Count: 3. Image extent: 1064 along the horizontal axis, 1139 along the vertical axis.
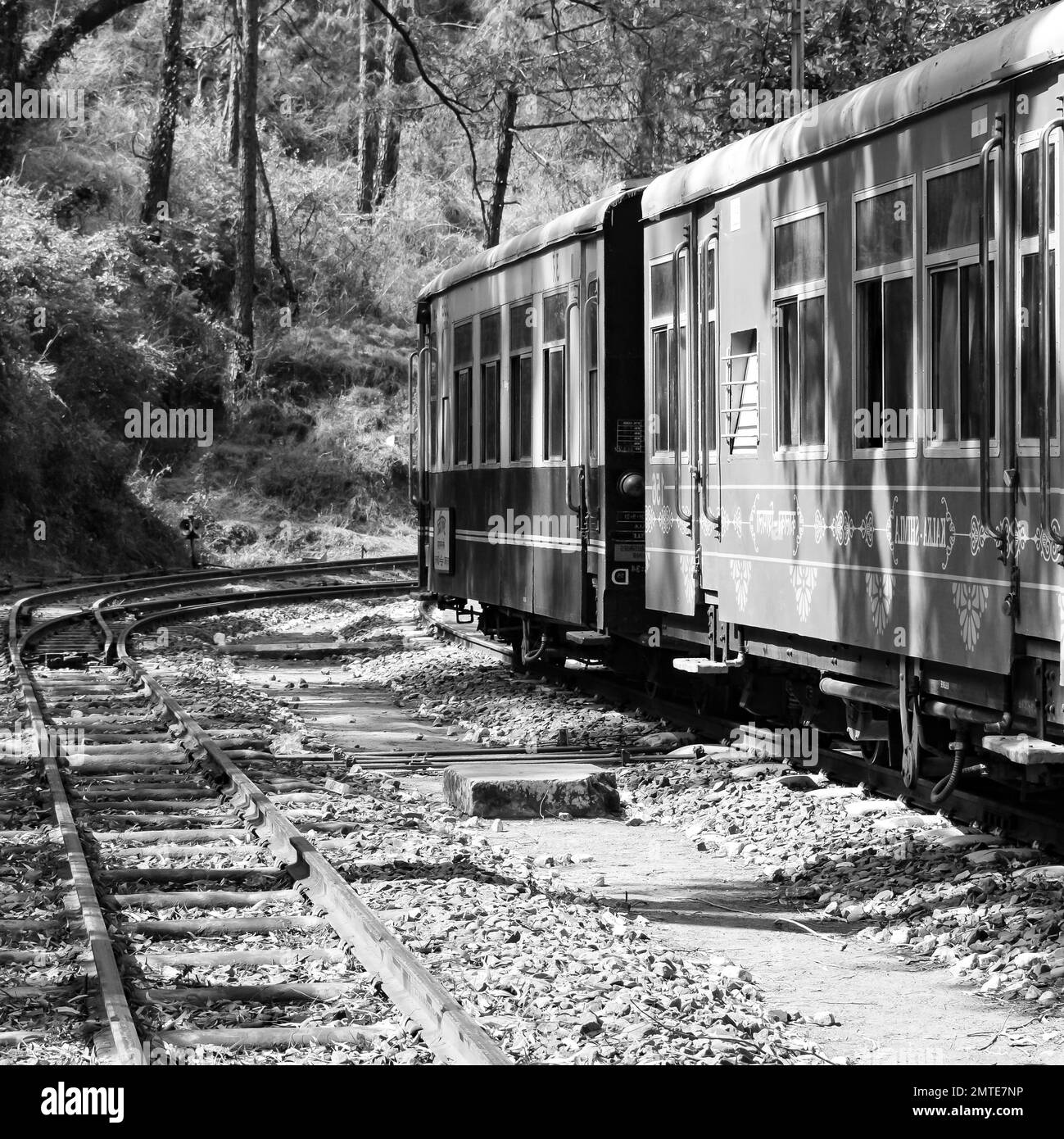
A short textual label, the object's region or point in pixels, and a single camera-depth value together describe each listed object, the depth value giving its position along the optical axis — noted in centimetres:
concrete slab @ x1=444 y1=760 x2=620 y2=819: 2020
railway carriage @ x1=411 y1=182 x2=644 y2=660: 2489
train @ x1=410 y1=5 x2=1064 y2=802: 1441
